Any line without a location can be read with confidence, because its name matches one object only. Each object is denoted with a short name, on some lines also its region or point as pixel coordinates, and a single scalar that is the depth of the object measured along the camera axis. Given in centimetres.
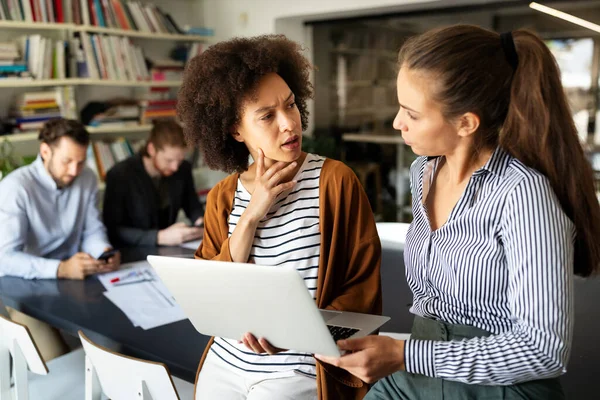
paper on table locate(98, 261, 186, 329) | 193
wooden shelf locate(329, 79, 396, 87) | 450
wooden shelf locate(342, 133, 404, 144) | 460
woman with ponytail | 95
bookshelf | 383
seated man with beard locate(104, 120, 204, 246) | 304
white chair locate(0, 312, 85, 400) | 183
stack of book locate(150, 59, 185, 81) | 464
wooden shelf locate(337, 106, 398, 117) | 455
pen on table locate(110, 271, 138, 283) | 230
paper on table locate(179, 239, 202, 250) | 275
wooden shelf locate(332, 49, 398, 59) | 449
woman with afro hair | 141
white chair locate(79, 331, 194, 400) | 142
